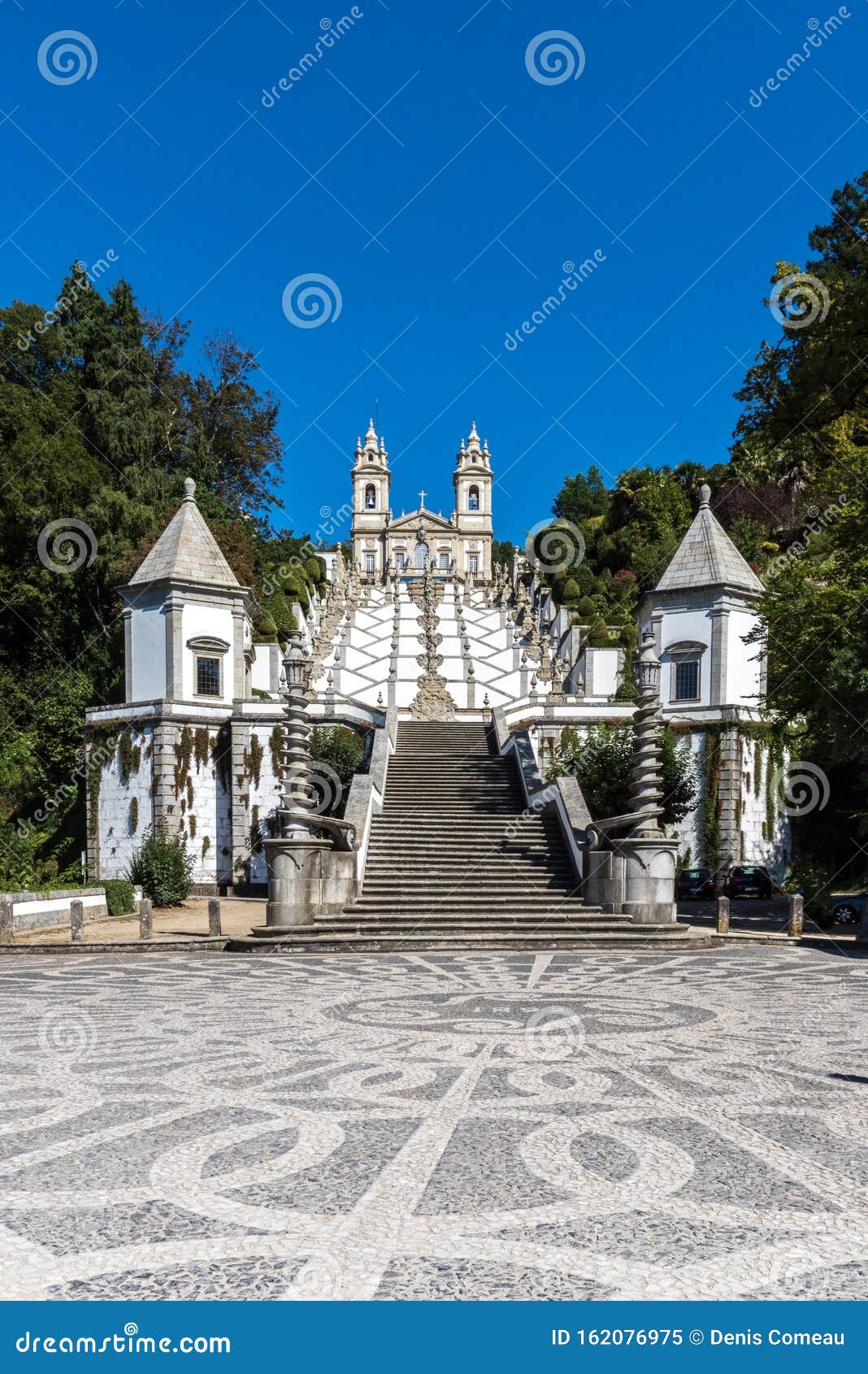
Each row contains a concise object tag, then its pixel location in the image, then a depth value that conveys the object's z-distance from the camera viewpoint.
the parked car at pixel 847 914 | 22.55
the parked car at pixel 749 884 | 27.94
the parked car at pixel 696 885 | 28.67
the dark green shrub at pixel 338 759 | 28.02
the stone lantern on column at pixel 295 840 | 18.05
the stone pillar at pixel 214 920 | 19.06
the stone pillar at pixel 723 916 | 18.94
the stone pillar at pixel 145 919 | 19.14
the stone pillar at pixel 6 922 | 19.33
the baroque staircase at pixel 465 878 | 17.05
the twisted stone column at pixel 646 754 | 18.81
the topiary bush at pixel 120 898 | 24.94
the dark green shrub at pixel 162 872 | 27.00
